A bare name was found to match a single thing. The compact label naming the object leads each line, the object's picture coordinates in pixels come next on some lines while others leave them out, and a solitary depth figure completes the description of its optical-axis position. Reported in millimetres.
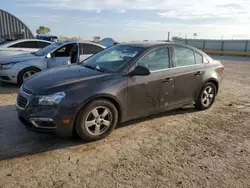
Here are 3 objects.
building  22131
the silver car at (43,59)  6762
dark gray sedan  3203
